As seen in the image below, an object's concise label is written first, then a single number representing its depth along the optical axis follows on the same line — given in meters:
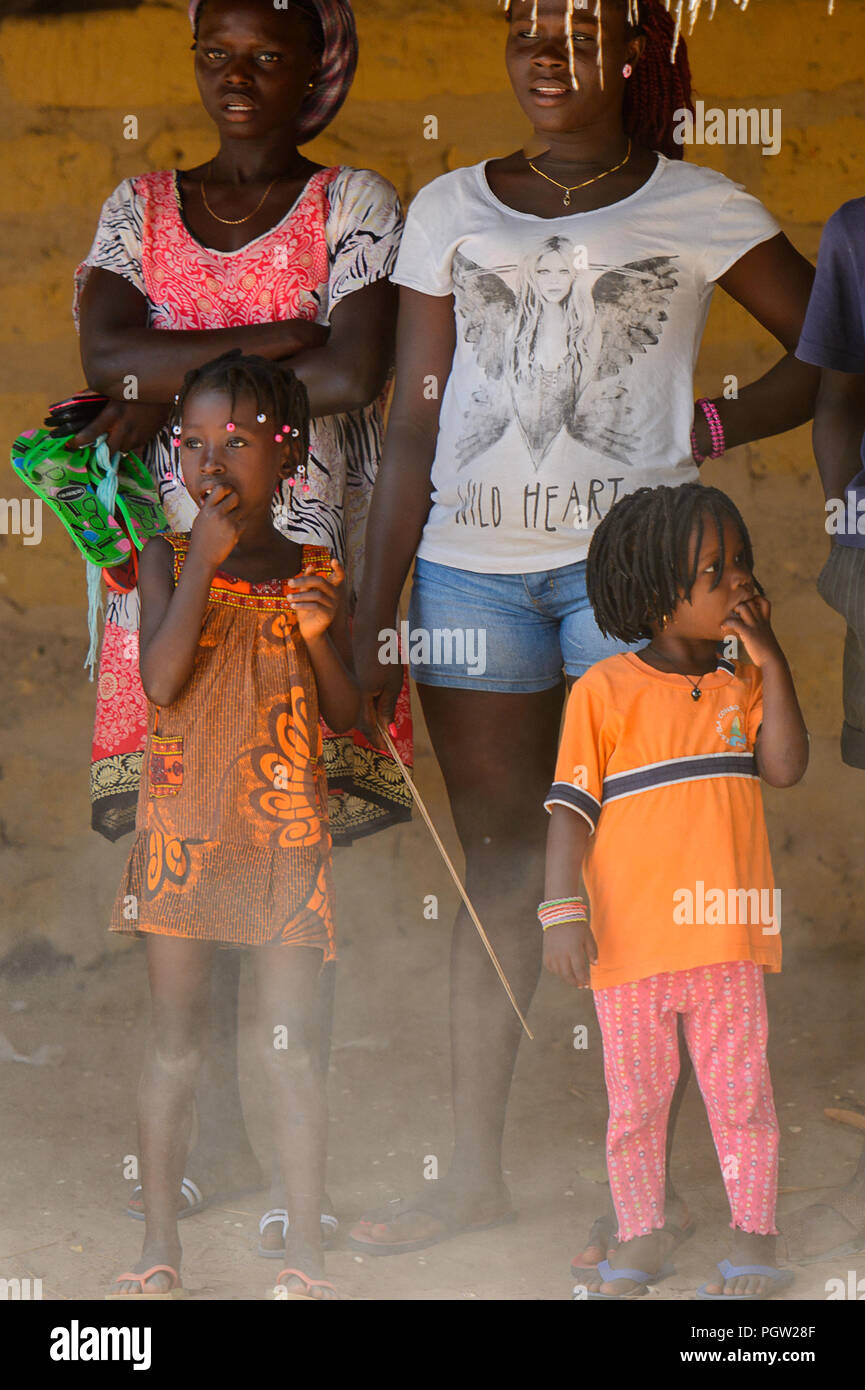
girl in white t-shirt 5.23
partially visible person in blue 5.30
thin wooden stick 5.52
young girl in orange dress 4.89
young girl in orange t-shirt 4.88
